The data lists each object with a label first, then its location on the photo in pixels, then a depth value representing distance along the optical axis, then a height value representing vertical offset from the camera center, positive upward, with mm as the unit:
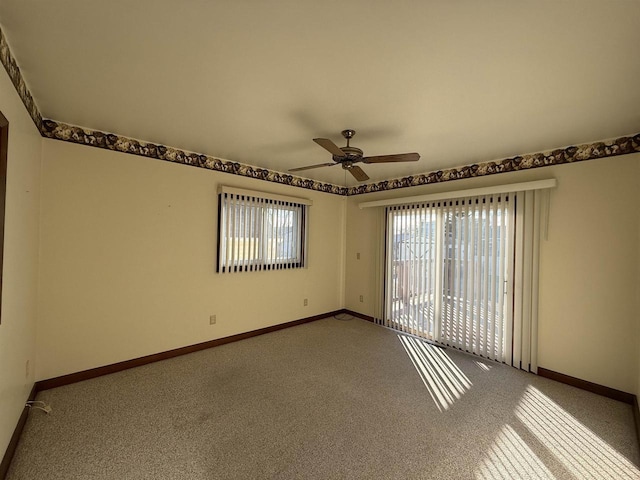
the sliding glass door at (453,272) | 3176 -358
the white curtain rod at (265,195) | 3458 +605
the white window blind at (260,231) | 3533 +116
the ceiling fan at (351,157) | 2174 +721
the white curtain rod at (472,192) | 2844 +618
